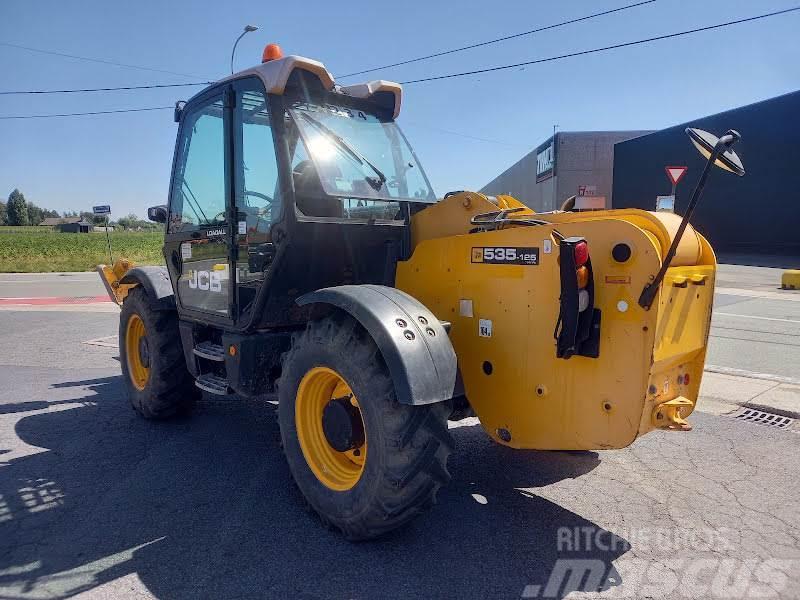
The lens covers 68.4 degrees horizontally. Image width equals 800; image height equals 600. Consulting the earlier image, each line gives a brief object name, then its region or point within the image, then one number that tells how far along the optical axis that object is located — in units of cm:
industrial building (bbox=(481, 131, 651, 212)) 3167
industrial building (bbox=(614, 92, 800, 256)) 2164
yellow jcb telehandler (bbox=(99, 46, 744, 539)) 273
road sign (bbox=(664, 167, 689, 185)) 891
